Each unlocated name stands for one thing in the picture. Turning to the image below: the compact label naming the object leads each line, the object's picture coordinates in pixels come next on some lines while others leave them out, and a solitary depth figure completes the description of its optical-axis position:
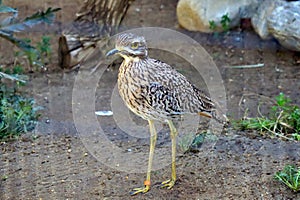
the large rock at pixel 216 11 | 13.41
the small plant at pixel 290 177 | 7.65
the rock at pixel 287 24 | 11.86
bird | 7.12
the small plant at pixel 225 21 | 13.12
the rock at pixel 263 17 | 12.58
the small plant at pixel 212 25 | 13.20
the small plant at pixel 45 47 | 12.10
